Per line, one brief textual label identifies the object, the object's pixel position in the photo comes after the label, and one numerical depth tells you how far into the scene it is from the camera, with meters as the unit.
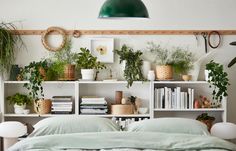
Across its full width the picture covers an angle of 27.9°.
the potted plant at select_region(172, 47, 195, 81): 5.41
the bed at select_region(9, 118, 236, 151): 3.76
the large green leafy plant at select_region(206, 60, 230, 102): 5.18
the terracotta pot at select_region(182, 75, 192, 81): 5.32
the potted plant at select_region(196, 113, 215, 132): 5.30
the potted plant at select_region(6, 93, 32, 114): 5.36
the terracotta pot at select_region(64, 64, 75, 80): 5.32
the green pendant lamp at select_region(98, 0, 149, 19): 3.38
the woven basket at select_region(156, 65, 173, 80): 5.32
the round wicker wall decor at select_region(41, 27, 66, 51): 5.46
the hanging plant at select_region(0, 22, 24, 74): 5.31
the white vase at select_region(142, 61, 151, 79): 5.39
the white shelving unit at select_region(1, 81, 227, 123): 5.53
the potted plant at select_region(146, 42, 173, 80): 5.35
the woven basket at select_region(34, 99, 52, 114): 5.34
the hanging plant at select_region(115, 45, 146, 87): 5.27
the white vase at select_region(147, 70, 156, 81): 5.31
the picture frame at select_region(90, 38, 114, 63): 5.46
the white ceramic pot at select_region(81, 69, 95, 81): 5.30
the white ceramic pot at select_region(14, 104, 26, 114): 5.37
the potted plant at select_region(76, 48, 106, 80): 5.30
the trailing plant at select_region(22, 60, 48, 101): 5.25
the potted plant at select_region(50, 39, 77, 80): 5.32
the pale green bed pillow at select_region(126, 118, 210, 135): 4.36
